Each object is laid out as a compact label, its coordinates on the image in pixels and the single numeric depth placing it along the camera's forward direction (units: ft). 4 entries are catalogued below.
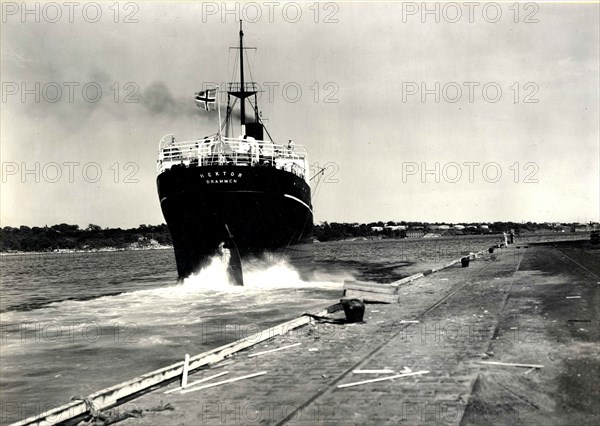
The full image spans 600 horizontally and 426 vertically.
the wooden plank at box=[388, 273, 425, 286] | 70.20
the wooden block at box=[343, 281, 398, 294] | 49.90
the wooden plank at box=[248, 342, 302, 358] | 28.74
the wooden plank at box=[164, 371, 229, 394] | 22.45
